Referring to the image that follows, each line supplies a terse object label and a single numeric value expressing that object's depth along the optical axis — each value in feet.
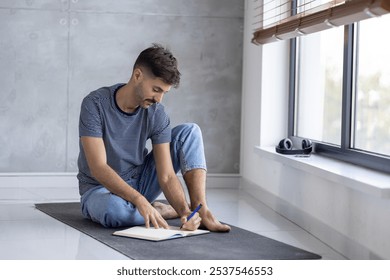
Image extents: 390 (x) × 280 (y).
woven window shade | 9.62
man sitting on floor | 11.26
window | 11.17
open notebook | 10.75
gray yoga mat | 9.95
